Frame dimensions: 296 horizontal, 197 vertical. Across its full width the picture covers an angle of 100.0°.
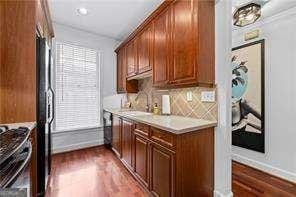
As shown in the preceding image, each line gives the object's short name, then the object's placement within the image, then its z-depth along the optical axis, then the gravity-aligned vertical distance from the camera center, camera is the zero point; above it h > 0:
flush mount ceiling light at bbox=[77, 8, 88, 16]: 2.17 +1.54
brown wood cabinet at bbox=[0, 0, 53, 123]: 1.19 +0.36
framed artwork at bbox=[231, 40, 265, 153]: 1.95 +0.02
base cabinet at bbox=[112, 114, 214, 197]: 1.16 -0.66
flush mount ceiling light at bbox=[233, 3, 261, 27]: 1.53 +1.07
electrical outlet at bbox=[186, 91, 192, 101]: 1.64 +0.02
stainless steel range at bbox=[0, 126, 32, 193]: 0.55 -0.31
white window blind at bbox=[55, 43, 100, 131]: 2.68 +0.23
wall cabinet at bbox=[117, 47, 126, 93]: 2.80 +0.64
